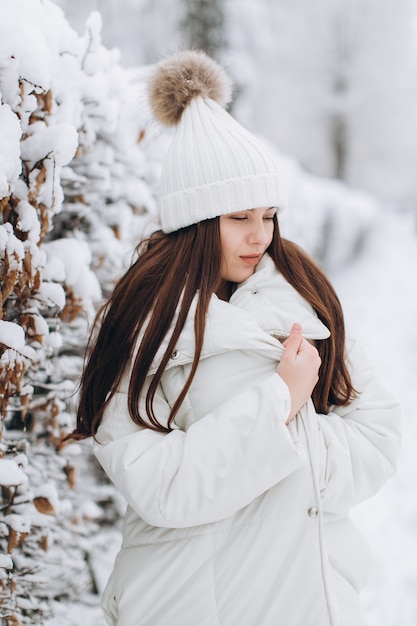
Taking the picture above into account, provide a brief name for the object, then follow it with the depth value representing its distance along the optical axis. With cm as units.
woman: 138
